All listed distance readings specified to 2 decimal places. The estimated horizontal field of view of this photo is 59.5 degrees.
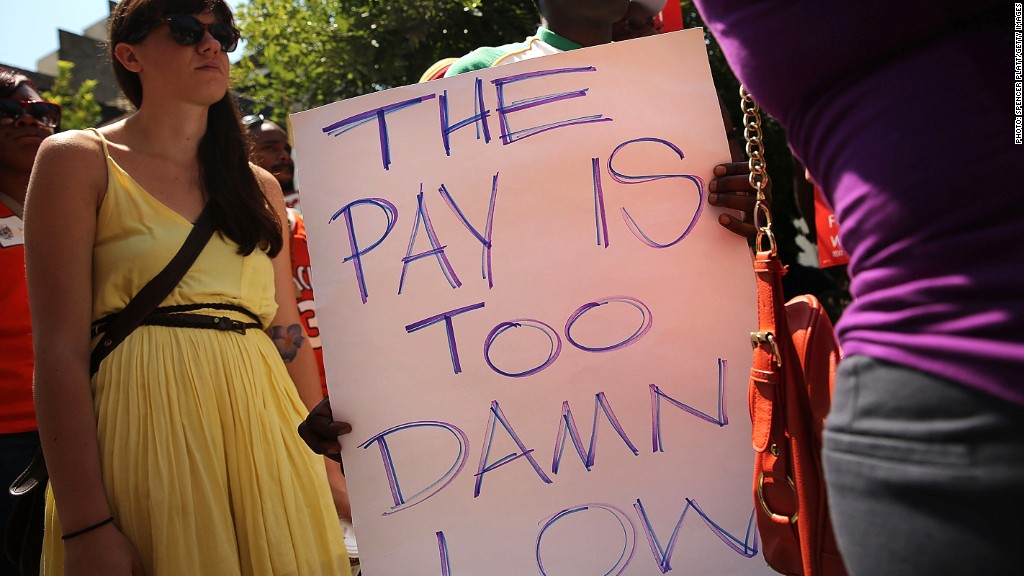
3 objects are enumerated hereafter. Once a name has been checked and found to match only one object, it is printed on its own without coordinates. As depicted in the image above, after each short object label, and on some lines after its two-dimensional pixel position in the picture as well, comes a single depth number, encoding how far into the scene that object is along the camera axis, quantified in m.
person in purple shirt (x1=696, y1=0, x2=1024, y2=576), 0.82
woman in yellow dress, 1.84
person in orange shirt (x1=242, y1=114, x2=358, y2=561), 2.36
